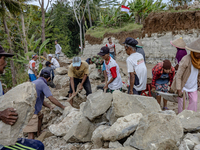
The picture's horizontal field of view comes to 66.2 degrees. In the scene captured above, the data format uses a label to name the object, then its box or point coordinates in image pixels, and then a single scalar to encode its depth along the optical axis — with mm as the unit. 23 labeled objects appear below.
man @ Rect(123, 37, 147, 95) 3000
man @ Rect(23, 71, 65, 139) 2996
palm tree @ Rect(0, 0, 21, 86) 10588
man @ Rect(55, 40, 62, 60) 11713
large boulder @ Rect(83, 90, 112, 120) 2668
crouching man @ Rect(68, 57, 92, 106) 4328
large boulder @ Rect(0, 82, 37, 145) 1647
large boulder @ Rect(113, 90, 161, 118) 2451
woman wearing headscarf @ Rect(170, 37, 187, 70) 3775
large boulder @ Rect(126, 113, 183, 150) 1739
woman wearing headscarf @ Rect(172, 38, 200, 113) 2518
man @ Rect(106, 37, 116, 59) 7266
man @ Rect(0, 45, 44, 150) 1584
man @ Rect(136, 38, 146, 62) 4153
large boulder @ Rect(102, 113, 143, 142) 2076
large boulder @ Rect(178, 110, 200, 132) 1993
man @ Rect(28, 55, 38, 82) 6445
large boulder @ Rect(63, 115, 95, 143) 2545
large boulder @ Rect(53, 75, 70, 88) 7352
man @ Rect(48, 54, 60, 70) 7609
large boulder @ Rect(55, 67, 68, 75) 8361
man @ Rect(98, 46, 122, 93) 3428
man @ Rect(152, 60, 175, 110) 3208
